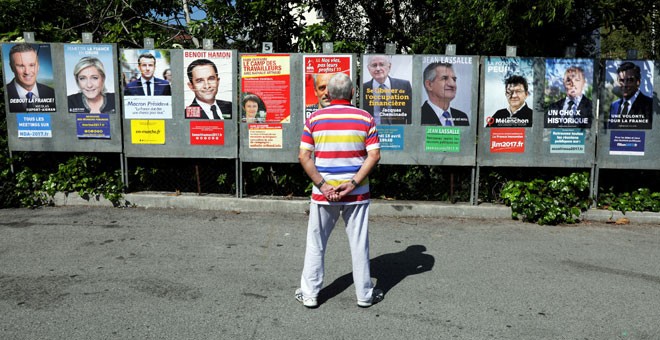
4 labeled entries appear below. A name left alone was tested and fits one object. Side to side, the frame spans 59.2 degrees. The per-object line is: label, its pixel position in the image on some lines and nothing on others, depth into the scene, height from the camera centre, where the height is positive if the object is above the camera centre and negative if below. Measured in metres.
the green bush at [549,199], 7.51 -1.13
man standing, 4.39 -0.48
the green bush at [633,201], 7.75 -1.18
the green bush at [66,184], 8.02 -1.00
